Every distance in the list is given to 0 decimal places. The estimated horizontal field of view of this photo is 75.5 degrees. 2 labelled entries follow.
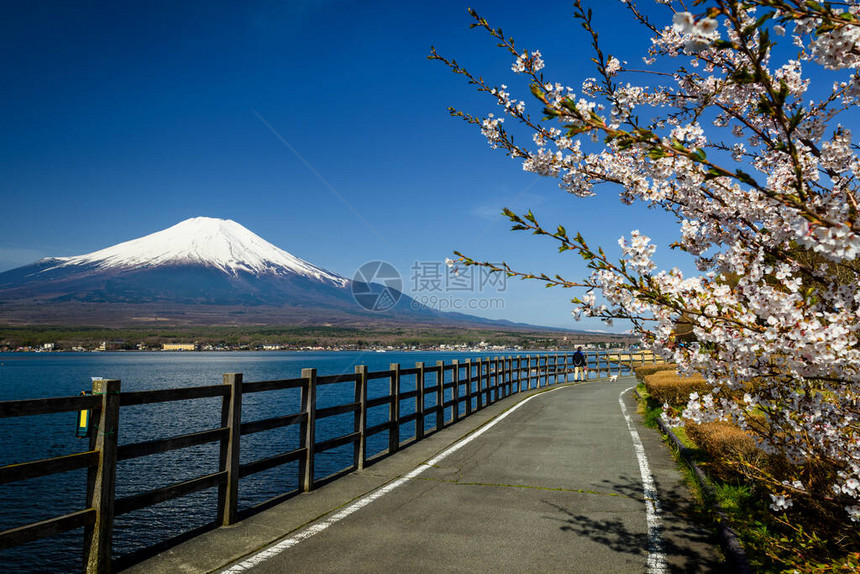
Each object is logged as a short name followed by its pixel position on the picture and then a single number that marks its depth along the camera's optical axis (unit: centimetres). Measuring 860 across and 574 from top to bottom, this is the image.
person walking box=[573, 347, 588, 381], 3190
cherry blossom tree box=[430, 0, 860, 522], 217
